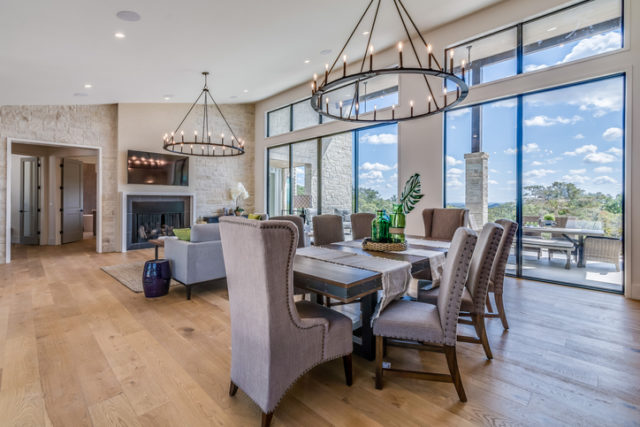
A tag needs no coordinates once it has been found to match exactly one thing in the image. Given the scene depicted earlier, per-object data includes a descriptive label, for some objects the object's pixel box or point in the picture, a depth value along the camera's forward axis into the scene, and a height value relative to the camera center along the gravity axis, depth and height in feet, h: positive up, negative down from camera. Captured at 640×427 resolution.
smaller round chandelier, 24.63 +6.39
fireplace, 22.90 -0.46
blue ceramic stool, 11.88 -2.62
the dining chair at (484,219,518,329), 8.59 -1.35
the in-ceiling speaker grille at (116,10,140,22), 10.77 +7.00
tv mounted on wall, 22.91 +3.34
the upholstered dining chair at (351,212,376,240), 12.77 -0.51
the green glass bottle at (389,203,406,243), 8.79 -0.35
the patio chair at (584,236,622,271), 12.74 -1.46
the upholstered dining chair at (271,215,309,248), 10.91 -0.56
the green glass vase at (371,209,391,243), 8.95 -0.41
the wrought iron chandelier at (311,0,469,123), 6.83 +6.33
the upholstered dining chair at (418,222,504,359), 6.96 -1.64
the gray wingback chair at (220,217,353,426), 4.50 -1.76
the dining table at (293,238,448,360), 5.44 -1.24
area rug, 13.56 -3.18
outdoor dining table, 13.29 -0.84
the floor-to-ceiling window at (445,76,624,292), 12.82 +1.80
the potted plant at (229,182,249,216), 27.68 +1.69
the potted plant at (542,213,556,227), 14.11 -0.26
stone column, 15.71 +1.43
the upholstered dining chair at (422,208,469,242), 12.18 -0.33
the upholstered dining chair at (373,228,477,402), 5.56 -2.05
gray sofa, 11.81 -1.80
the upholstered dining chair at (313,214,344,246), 11.60 -0.65
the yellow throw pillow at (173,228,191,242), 12.75 -0.95
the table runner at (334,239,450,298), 7.75 -1.13
